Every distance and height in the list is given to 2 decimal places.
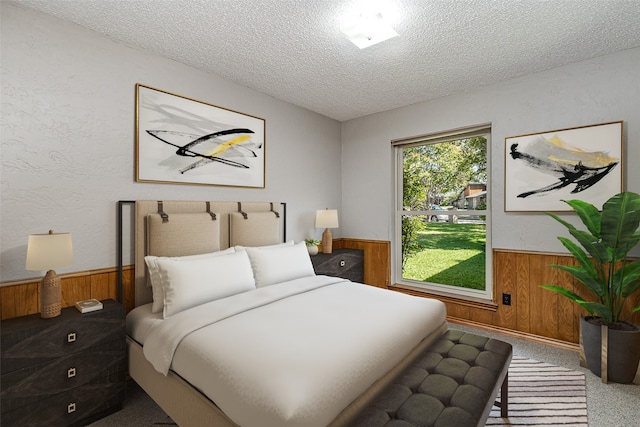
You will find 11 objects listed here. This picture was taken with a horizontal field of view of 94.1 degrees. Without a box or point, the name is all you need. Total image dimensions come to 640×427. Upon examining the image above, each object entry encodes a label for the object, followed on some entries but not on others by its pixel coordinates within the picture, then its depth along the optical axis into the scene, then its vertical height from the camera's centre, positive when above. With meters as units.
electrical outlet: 3.17 -0.92
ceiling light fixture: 2.06 +1.32
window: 3.53 +0.01
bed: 1.29 -0.68
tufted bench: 1.23 -0.84
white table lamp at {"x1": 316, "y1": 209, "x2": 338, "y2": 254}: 3.89 -0.12
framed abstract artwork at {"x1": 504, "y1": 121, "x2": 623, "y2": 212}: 2.63 +0.44
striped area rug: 1.88 -1.30
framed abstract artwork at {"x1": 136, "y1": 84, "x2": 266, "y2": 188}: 2.51 +0.68
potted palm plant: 2.21 -0.54
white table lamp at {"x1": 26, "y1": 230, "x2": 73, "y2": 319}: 1.75 -0.28
